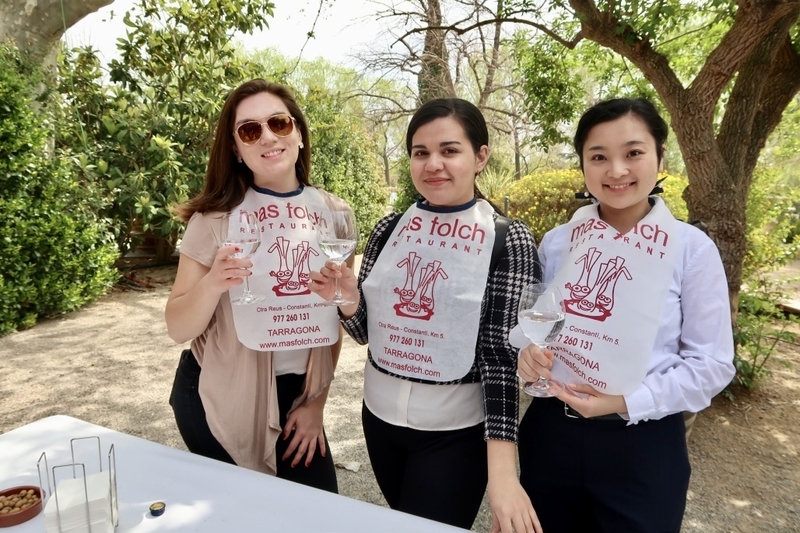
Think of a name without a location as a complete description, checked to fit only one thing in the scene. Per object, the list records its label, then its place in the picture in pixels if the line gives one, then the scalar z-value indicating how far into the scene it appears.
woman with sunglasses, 1.91
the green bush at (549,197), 8.34
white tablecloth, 1.30
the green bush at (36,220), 5.55
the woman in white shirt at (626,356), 1.56
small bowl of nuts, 1.26
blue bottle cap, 1.33
